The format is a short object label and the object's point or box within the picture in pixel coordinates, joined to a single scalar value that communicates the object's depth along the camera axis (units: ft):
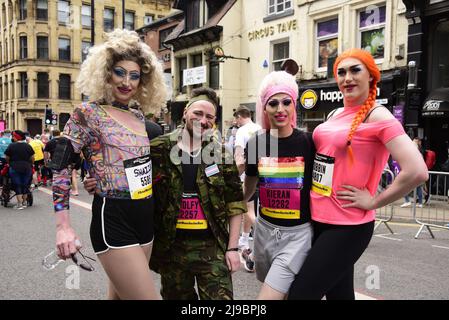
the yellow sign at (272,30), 58.59
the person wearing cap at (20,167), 34.73
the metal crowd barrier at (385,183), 25.67
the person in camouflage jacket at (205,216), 8.64
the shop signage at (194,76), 70.33
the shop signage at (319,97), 52.21
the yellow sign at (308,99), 53.88
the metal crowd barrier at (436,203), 29.43
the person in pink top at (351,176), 7.67
